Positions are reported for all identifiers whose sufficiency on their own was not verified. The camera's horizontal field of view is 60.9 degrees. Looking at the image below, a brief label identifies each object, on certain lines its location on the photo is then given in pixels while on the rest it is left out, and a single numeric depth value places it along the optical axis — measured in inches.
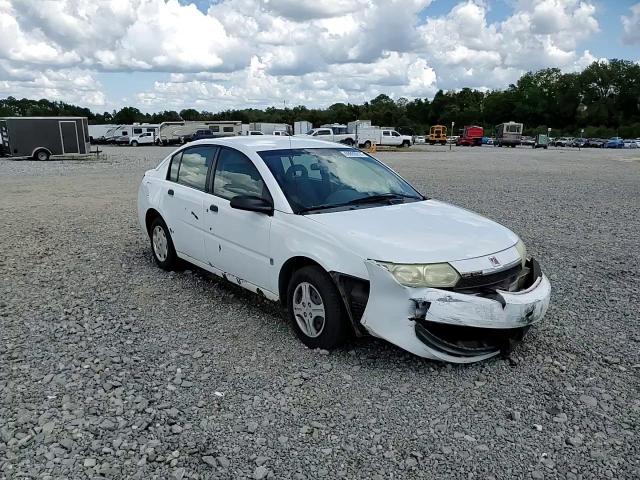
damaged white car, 142.8
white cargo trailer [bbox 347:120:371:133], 1916.8
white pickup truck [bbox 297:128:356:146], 1819.6
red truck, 2618.1
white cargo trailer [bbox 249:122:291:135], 2323.8
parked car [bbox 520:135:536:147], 2616.9
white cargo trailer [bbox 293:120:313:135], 2306.3
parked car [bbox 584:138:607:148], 2779.0
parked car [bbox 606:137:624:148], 2646.9
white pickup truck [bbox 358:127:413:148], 1884.8
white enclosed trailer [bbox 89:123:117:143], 2552.7
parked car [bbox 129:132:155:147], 2269.9
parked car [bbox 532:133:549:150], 2289.6
